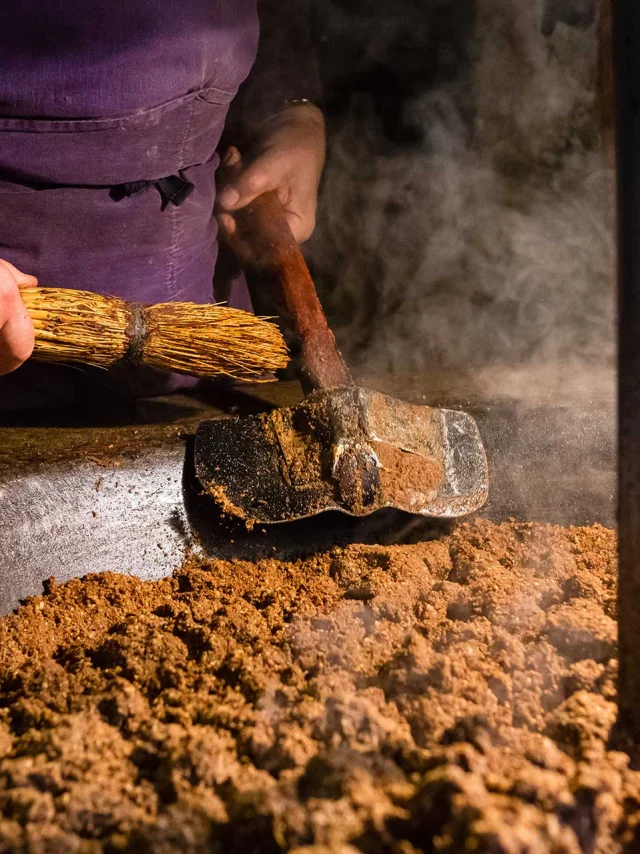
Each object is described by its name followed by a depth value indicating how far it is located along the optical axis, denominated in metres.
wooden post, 0.85
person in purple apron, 1.43
